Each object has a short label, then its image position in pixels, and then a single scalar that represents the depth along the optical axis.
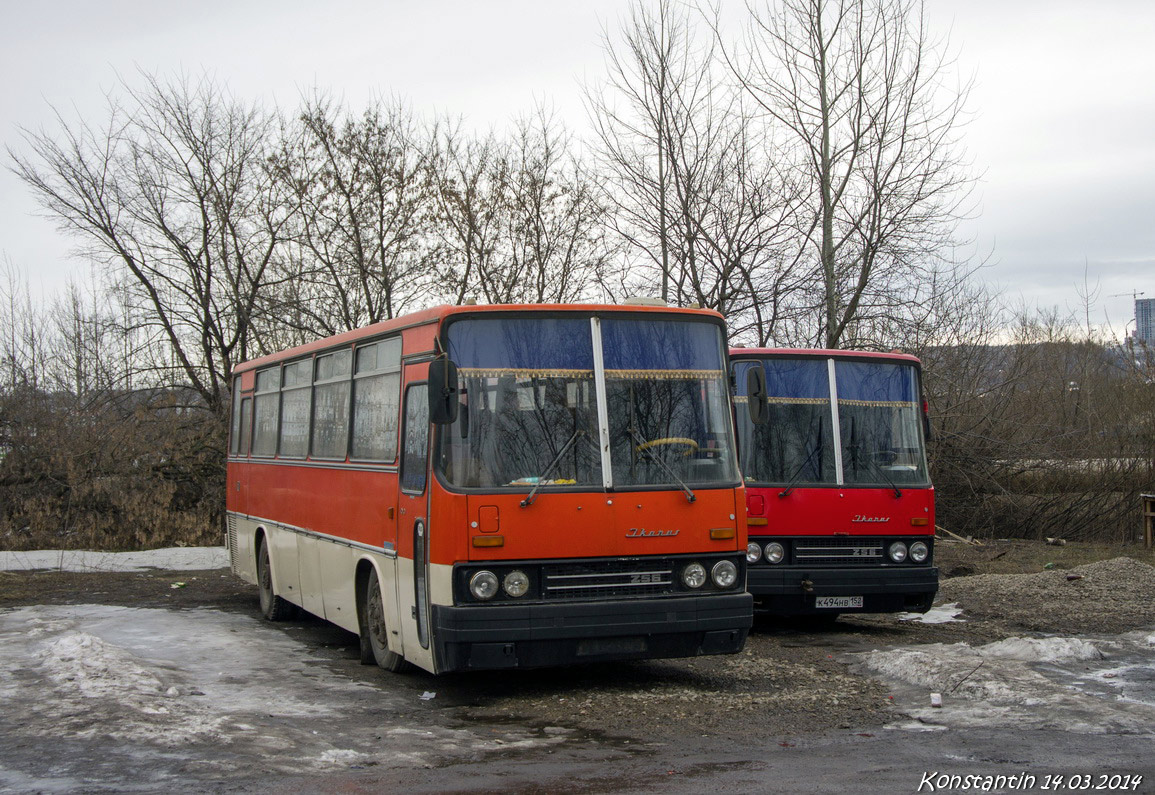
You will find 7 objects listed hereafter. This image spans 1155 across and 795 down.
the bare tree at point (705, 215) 21.95
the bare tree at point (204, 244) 26.03
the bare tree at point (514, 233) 26.75
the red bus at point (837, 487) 11.42
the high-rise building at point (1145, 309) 82.22
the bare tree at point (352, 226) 26.62
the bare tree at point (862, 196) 21.56
